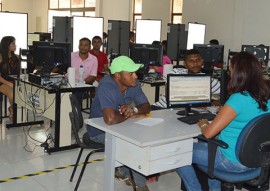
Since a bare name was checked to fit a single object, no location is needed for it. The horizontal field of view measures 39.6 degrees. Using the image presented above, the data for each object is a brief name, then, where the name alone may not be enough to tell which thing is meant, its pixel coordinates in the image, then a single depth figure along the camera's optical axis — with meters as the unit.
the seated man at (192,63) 4.00
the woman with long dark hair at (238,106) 2.28
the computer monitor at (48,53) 4.31
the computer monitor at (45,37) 8.38
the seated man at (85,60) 5.30
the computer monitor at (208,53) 5.45
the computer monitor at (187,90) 3.01
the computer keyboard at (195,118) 2.78
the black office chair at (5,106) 5.28
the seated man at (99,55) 6.49
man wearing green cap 2.71
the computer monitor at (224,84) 3.18
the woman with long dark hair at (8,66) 5.18
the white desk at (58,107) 4.09
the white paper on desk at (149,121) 2.67
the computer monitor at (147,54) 5.08
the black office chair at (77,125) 2.97
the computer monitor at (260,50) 6.31
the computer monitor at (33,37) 8.36
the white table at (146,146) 2.31
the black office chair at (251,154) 2.22
